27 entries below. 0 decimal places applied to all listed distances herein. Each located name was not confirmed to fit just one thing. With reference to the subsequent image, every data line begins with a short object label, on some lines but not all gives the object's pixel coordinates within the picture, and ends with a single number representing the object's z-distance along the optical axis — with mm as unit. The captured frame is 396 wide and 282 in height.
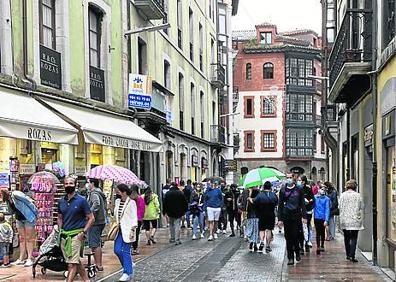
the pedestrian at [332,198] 17234
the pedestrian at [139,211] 15488
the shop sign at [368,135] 14516
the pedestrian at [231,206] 20938
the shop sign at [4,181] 13520
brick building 63594
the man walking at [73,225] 9727
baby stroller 11180
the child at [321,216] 15930
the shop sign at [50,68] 15719
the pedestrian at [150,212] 17375
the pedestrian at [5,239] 12508
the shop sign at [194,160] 34000
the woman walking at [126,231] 10898
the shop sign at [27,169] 14246
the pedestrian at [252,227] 15812
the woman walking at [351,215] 13477
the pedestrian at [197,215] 20516
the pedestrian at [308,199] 15891
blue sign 21688
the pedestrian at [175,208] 17797
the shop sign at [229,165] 48556
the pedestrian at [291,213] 13453
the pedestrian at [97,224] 12016
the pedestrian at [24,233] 12727
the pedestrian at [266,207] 15094
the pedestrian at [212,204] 18688
